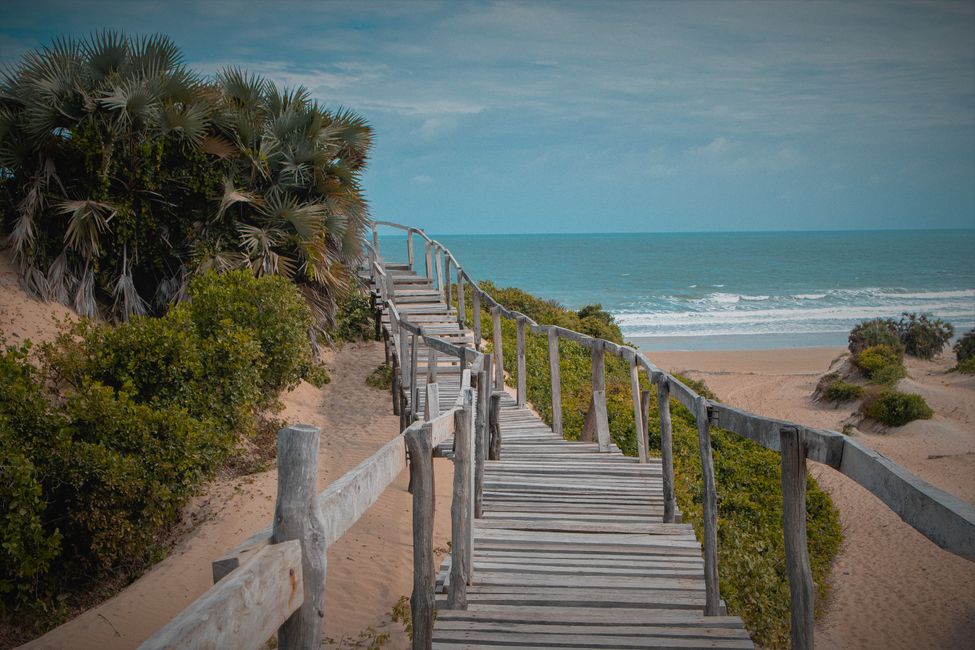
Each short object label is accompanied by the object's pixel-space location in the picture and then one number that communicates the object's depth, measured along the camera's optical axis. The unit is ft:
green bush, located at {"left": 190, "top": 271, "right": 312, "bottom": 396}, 33.40
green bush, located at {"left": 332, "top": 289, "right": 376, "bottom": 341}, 61.31
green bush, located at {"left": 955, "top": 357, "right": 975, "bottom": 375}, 70.95
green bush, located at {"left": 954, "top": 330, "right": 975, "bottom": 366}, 78.57
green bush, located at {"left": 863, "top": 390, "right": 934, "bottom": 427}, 53.06
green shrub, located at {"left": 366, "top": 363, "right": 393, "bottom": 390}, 51.42
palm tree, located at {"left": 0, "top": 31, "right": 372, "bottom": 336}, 37.76
